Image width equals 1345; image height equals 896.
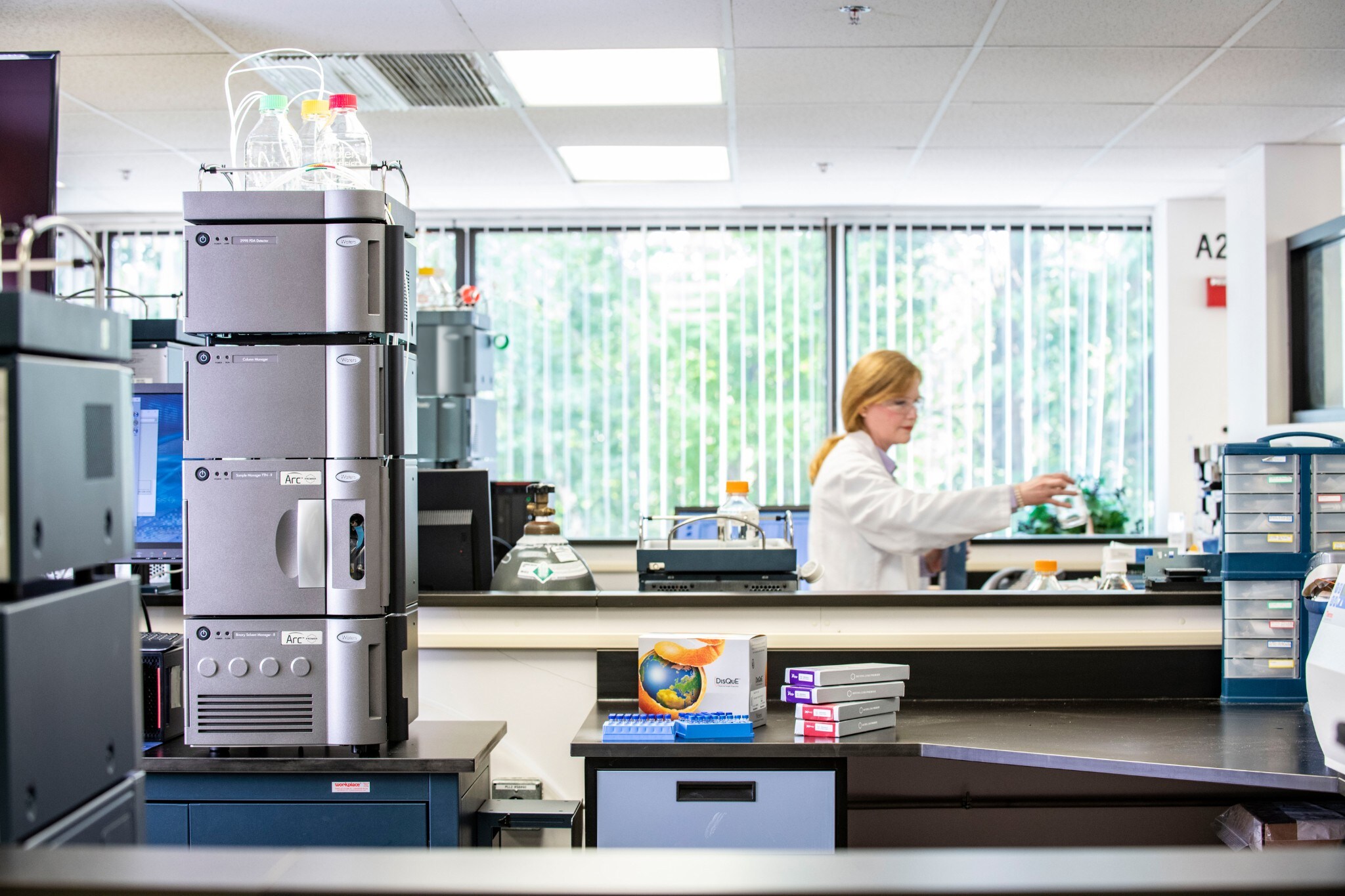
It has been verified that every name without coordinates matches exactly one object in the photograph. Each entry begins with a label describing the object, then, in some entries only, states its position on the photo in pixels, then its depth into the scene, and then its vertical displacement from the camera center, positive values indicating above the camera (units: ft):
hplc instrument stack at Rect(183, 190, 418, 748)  5.80 +0.01
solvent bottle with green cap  6.46 +2.00
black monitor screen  6.73 +2.03
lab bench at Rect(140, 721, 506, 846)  5.98 -1.84
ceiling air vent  11.29 +4.07
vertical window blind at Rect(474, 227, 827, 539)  18.10 +1.49
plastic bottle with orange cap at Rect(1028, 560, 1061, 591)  9.48 -1.09
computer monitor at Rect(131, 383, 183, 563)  7.32 -0.04
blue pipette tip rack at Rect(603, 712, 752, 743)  6.23 -1.54
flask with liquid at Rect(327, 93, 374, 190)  6.56 +2.11
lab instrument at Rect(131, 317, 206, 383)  8.13 +0.86
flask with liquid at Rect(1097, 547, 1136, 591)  9.97 -1.13
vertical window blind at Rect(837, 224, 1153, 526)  17.90 +1.58
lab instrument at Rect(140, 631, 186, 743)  6.34 -1.29
